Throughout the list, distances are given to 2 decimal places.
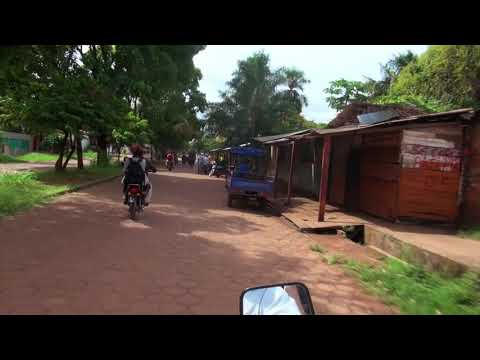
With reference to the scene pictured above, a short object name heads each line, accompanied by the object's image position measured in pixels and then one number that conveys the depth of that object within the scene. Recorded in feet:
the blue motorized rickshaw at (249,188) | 42.01
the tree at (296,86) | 128.16
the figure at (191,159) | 154.61
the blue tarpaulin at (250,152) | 53.06
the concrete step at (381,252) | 24.09
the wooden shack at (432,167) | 32.04
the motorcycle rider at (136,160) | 28.86
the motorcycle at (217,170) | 96.37
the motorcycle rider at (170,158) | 107.96
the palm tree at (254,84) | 117.80
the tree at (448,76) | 60.85
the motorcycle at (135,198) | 28.27
